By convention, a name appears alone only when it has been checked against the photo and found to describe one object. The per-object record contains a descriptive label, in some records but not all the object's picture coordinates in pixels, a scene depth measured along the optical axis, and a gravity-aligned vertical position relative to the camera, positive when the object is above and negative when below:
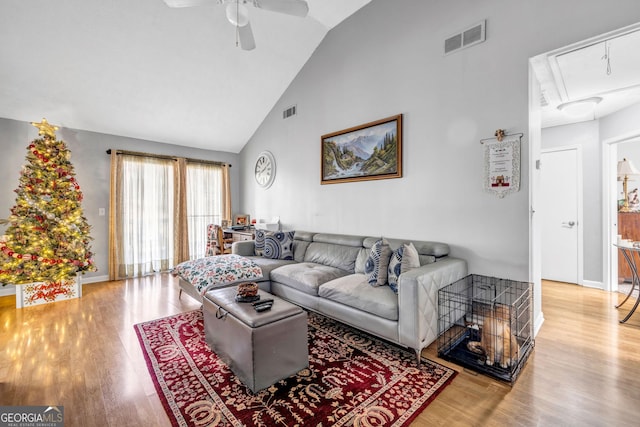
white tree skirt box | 3.55 -1.04
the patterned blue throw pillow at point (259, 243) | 4.23 -0.48
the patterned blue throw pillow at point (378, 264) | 2.66 -0.52
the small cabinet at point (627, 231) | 4.29 -0.36
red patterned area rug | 1.65 -1.20
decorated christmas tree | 3.61 -0.17
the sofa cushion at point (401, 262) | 2.51 -0.48
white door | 4.23 -0.09
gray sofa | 2.19 -0.73
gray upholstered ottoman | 1.84 -0.90
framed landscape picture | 3.42 +0.77
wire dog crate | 2.06 -1.00
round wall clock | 5.34 +0.82
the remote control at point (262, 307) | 1.99 -0.69
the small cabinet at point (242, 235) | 5.11 -0.44
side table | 2.76 -0.62
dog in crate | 2.04 -0.99
